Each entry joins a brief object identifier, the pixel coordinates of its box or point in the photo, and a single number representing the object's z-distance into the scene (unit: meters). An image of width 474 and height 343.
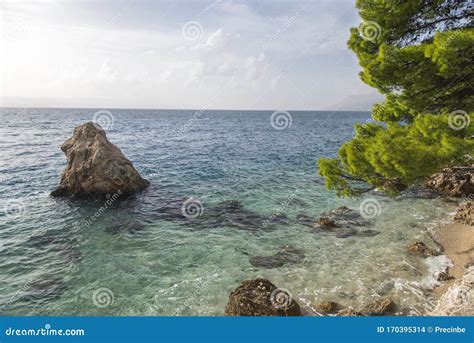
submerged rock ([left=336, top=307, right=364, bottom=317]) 11.03
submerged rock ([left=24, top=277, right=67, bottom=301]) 12.62
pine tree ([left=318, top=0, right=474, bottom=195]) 9.00
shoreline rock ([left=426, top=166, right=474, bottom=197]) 24.00
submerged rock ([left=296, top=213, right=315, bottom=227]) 19.88
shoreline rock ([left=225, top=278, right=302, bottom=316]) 10.91
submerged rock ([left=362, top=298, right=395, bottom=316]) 11.22
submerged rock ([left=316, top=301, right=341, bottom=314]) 11.51
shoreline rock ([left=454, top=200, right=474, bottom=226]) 18.20
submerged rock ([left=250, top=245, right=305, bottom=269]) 14.95
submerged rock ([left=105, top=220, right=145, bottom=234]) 18.64
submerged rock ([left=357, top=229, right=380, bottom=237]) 17.94
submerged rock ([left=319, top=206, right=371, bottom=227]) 19.42
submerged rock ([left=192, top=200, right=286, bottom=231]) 19.62
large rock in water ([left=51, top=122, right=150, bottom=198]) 24.34
